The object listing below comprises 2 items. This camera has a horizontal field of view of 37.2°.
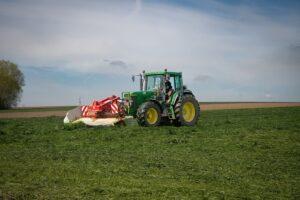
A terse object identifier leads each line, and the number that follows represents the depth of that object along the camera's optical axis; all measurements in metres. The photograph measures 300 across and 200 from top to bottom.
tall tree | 65.81
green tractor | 19.42
